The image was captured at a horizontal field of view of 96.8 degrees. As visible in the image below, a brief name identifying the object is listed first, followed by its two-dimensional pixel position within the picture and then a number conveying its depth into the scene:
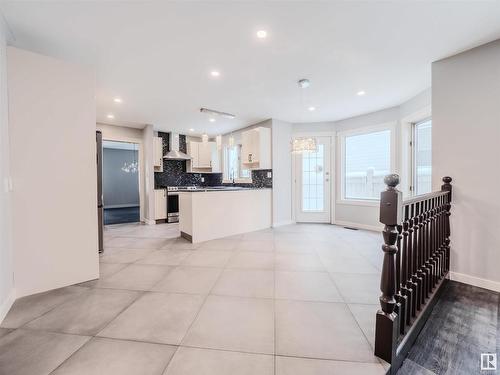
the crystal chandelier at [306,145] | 3.76
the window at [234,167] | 6.18
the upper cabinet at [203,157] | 6.76
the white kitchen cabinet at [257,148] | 5.04
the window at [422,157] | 3.81
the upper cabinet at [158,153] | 6.07
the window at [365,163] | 4.67
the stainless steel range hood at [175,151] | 6.21
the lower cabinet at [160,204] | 5.85
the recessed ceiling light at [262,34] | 2.12
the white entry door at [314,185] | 5.54
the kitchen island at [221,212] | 4.01
